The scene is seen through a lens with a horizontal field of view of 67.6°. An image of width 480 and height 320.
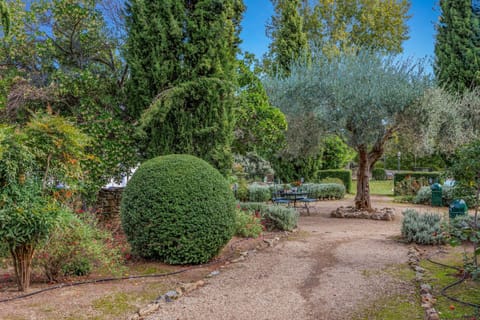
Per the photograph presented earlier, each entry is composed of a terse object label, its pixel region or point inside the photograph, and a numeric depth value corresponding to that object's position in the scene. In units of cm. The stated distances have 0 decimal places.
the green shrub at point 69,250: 421
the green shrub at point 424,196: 1387
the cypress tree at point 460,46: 1569
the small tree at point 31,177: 369
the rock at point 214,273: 473
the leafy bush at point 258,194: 1384
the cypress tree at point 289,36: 1672
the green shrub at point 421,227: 661
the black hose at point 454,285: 355
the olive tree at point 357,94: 898
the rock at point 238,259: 547
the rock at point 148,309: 341
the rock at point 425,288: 398
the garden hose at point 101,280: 378
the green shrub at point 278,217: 819
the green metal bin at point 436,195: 1288
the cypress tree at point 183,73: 707
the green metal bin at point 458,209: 743
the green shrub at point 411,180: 1659
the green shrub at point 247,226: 730
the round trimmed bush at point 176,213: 493
